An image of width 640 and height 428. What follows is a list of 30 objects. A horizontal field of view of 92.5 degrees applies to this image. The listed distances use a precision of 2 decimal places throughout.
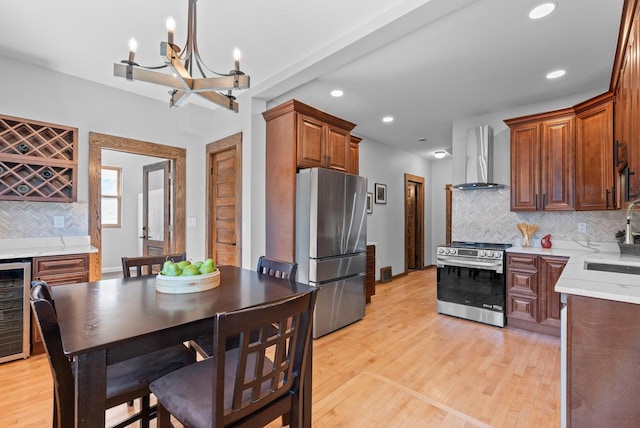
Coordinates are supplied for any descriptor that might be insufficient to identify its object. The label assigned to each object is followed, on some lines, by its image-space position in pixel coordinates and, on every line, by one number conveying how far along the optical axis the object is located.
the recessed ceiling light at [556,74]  2.99
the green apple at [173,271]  1.62
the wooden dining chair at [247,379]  1.01
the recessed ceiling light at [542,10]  2.06
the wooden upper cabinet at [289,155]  3.21
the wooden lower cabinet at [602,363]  1.30
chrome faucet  2.61
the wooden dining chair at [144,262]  2.12
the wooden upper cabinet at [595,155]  2.94
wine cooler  2.47
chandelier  1.52
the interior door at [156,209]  4.18
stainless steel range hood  3.84
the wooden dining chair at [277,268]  1.99
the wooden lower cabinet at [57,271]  2.60
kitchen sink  2.21
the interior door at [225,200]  3.71
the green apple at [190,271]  1.64
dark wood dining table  0.99
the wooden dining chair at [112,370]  1.04
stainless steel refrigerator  3.07
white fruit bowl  1.57
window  5.91
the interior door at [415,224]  6.72
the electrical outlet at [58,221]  3.16
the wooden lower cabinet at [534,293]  3.12
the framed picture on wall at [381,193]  5.64
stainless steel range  3.40
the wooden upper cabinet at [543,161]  3.31
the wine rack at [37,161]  2.82
